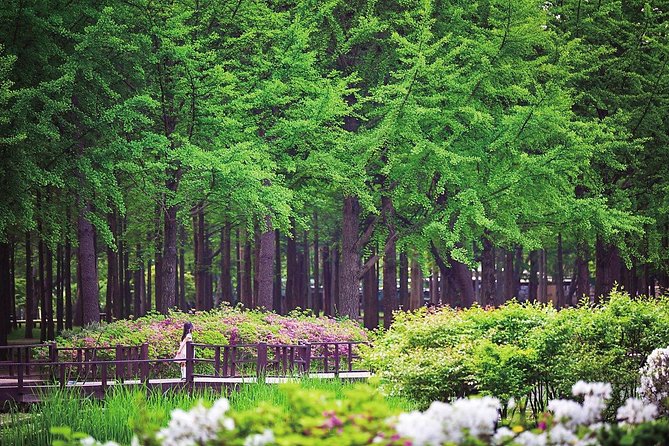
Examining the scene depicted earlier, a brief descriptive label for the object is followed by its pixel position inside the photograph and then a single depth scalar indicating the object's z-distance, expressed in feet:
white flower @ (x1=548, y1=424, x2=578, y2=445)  45.03
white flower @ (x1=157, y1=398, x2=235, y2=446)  43.70
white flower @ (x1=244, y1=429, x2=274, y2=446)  41.98
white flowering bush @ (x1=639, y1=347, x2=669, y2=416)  92.82
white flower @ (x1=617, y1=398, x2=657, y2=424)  52.08
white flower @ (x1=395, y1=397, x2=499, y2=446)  42.11
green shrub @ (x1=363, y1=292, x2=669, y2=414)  103.04
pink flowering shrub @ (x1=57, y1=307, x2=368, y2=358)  163.22
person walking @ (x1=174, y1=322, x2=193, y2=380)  149.56
